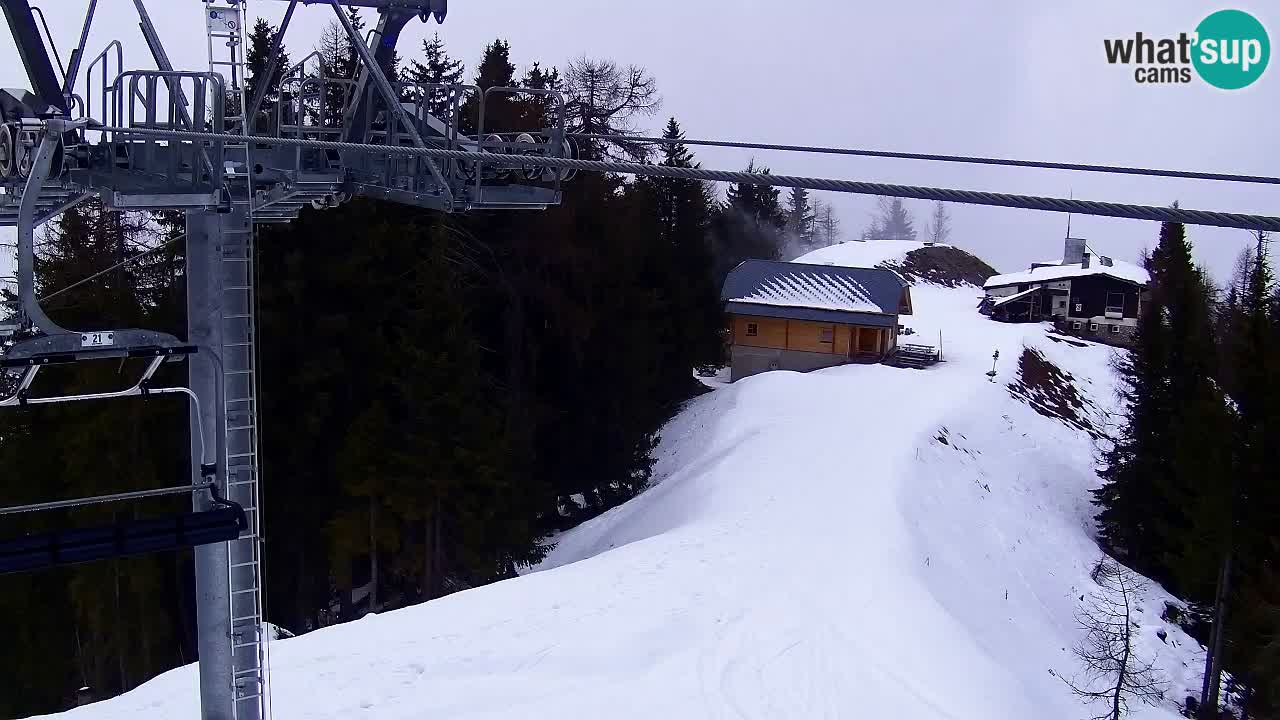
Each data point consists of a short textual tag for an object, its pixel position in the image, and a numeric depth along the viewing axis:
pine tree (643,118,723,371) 38.22
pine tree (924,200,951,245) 154.25
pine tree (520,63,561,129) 28.11
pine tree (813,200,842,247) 146.62
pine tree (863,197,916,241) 153.00
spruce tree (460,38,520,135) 27.09
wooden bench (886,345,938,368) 42.56
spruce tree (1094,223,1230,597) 24.48
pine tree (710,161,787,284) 61.72
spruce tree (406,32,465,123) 31.70
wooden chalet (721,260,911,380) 41.91
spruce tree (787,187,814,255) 109.75
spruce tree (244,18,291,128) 26.75
